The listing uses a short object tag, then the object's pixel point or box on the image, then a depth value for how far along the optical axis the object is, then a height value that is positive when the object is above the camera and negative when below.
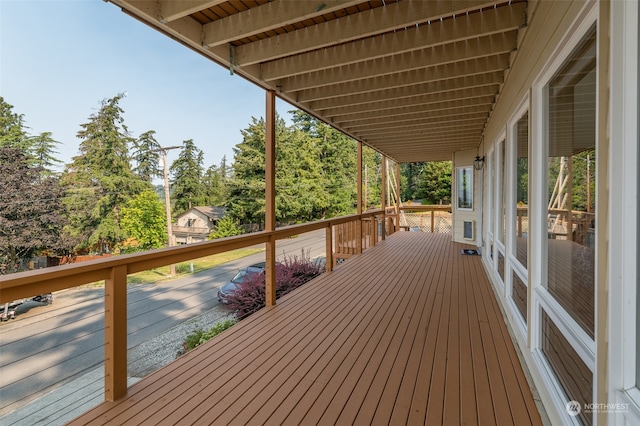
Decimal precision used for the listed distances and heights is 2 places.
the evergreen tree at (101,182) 20.25 +1.82
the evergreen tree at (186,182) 26.06 +2.01
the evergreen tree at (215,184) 25.95 +1.89
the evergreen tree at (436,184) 29.42 +1.68
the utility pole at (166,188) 14.14 +0.82
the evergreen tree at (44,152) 17.32 +3.42
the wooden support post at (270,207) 3.68 -0.04
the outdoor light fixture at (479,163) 6.29 +0.77
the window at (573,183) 1.25 +0.07
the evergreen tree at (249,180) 22.34 +1.80
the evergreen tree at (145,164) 24.69 +3.46
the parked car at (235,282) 7.39 -1.95
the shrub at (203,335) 4.43 -1.94
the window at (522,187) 2.45 +0.10
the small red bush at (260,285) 5.40 -1.64
